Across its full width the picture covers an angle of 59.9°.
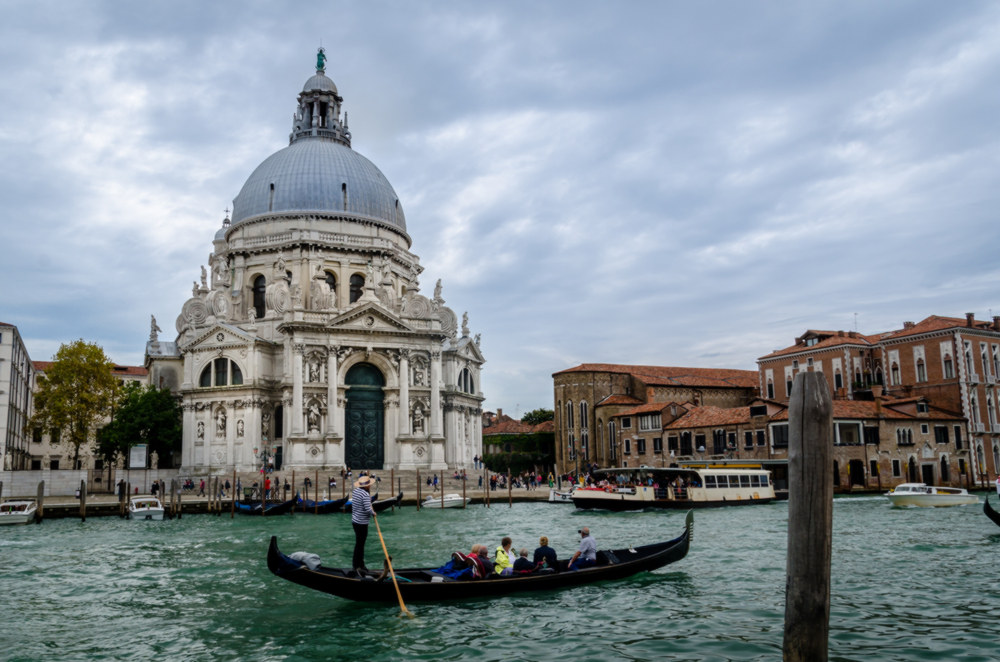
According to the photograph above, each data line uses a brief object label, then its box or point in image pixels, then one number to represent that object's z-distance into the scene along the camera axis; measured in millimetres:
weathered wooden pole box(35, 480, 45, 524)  27844
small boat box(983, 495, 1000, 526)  20188
